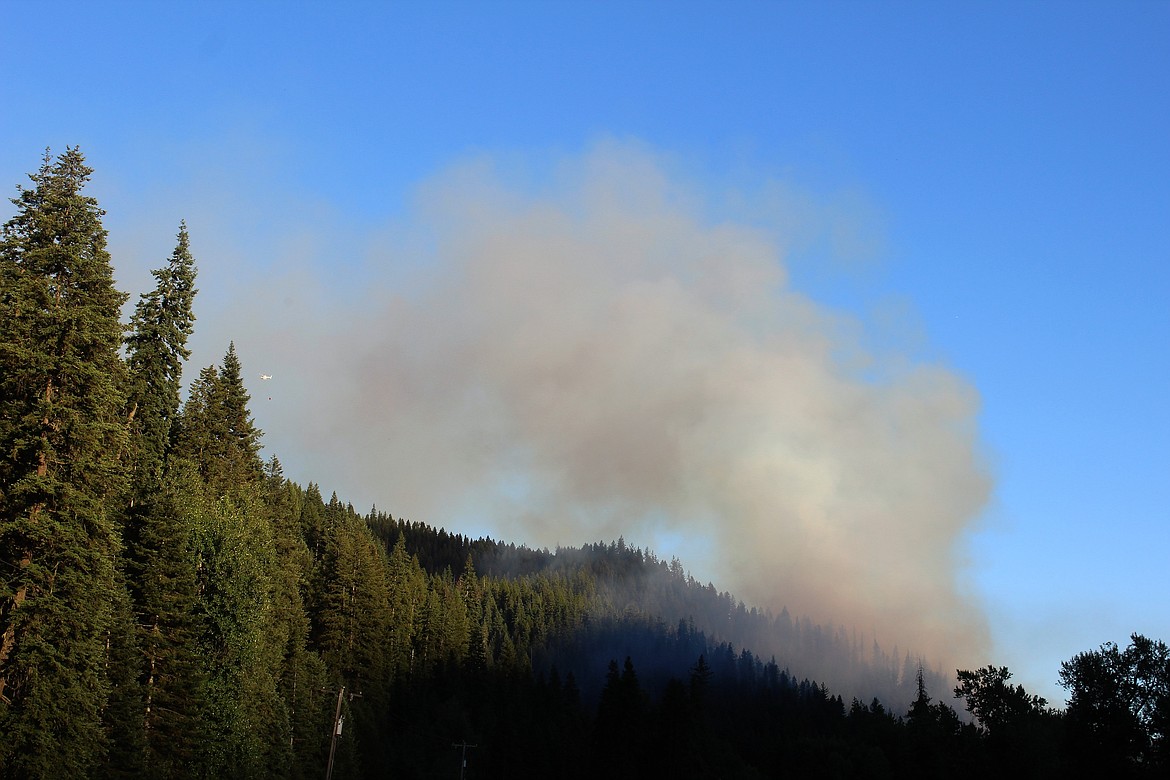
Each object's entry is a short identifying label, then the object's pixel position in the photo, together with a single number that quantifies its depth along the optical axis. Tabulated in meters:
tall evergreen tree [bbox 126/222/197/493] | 67.38
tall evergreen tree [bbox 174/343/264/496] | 76.56
